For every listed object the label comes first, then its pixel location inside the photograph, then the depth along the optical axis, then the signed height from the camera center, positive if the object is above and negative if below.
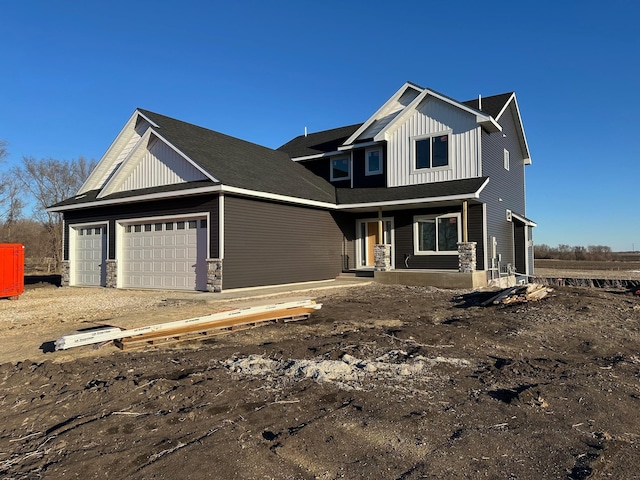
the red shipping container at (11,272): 12.77 -0.68
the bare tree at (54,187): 38.66 +5.89
